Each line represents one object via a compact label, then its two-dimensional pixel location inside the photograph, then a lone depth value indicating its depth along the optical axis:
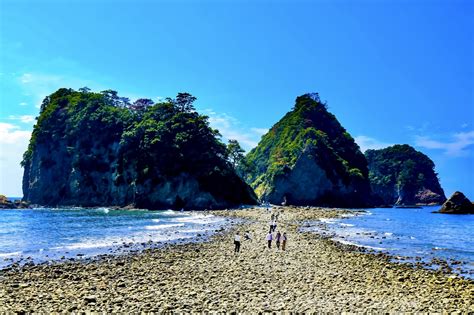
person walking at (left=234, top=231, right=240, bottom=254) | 26.47
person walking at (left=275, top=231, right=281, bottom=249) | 28.21
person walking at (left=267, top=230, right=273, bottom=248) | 28.73
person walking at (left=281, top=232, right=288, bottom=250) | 27.73
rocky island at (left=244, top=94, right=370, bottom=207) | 116.56
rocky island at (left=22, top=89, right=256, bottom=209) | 90.44
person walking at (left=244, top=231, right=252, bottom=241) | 34.07
